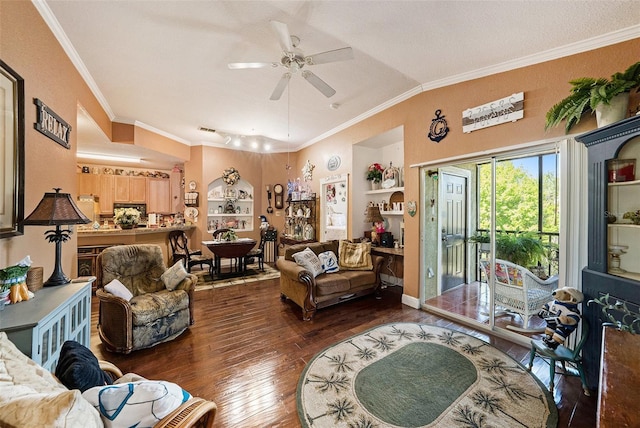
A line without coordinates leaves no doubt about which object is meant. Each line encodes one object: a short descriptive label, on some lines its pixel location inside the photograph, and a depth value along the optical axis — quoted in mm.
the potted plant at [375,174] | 4383
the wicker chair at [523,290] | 2572
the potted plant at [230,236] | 4871
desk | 4223
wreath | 5879
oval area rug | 1593
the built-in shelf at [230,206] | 5953
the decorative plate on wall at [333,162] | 4734
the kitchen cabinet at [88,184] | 5836
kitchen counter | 3869
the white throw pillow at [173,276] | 2744
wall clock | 6254
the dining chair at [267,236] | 6027
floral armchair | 2248
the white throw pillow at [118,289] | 2293
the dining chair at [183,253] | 4738
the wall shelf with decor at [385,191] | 3856
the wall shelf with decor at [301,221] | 5312
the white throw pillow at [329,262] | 3604
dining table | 4586
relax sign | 1830
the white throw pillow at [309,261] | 3320
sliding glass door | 2545
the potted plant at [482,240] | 3370
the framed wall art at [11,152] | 1479
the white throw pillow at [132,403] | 800
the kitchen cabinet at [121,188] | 6211
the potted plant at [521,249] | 2688
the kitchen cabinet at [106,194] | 6079
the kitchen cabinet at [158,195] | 6648
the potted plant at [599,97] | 1771
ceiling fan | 1933
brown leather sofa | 3045
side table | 1190
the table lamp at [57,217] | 1631
